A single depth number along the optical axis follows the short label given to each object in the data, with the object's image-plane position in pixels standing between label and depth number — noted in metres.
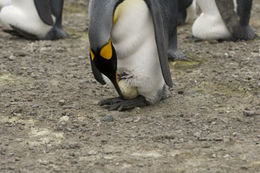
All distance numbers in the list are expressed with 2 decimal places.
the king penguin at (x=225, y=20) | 11.24
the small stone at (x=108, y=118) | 7.26
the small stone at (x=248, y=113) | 7.24
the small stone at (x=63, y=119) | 7.24
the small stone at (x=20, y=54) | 10.65
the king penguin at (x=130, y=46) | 6.80
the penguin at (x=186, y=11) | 12.73
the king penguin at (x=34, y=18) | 11.97
